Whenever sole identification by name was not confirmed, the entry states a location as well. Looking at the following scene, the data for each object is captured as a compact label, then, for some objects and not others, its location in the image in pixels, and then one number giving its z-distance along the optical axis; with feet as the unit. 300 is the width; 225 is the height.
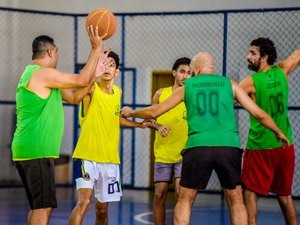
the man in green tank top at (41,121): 39.45
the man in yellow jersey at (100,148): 45.00
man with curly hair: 43.43
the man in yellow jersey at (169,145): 48.73
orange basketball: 45.16
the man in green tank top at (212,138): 40.08
